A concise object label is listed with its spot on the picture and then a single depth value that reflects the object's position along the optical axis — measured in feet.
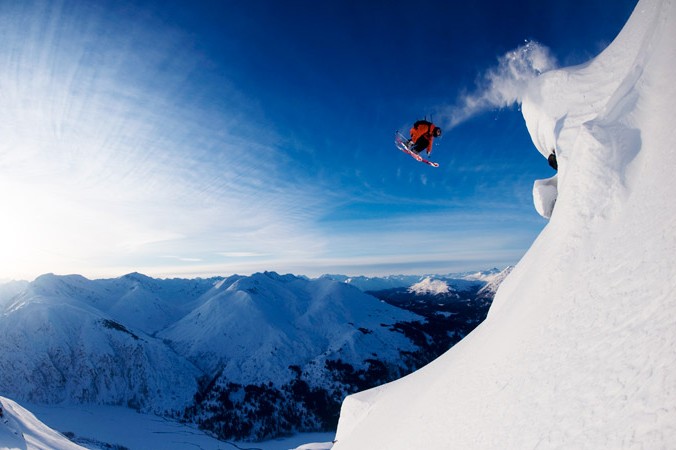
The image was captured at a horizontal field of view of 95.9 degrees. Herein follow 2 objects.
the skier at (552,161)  72.05
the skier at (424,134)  76.23
